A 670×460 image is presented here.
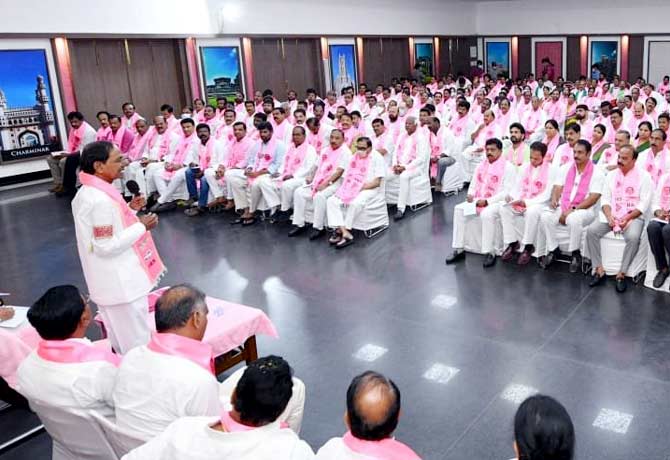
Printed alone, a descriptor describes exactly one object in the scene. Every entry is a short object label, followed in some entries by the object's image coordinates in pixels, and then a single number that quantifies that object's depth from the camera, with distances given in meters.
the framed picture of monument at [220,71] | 14.09
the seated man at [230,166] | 8.48
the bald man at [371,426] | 1.91
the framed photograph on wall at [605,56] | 19.62
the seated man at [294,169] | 7.84
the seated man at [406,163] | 7.86
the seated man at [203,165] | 8.64
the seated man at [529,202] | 5.96
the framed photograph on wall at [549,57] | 20.67
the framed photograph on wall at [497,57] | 21.86
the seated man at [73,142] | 10.27
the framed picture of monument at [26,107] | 10.83
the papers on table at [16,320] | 3.60
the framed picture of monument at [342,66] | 17.00
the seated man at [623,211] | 5.34
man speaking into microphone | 3.33
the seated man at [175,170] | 8.89
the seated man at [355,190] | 6.96
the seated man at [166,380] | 2.33
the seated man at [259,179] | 7.95
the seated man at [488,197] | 6.09
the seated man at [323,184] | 7.25
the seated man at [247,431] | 1.89
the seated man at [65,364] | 2.46
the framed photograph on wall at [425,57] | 20.17
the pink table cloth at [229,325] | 3.60
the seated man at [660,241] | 5.13
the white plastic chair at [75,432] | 2.44
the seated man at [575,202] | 5.71
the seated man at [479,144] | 9.21
